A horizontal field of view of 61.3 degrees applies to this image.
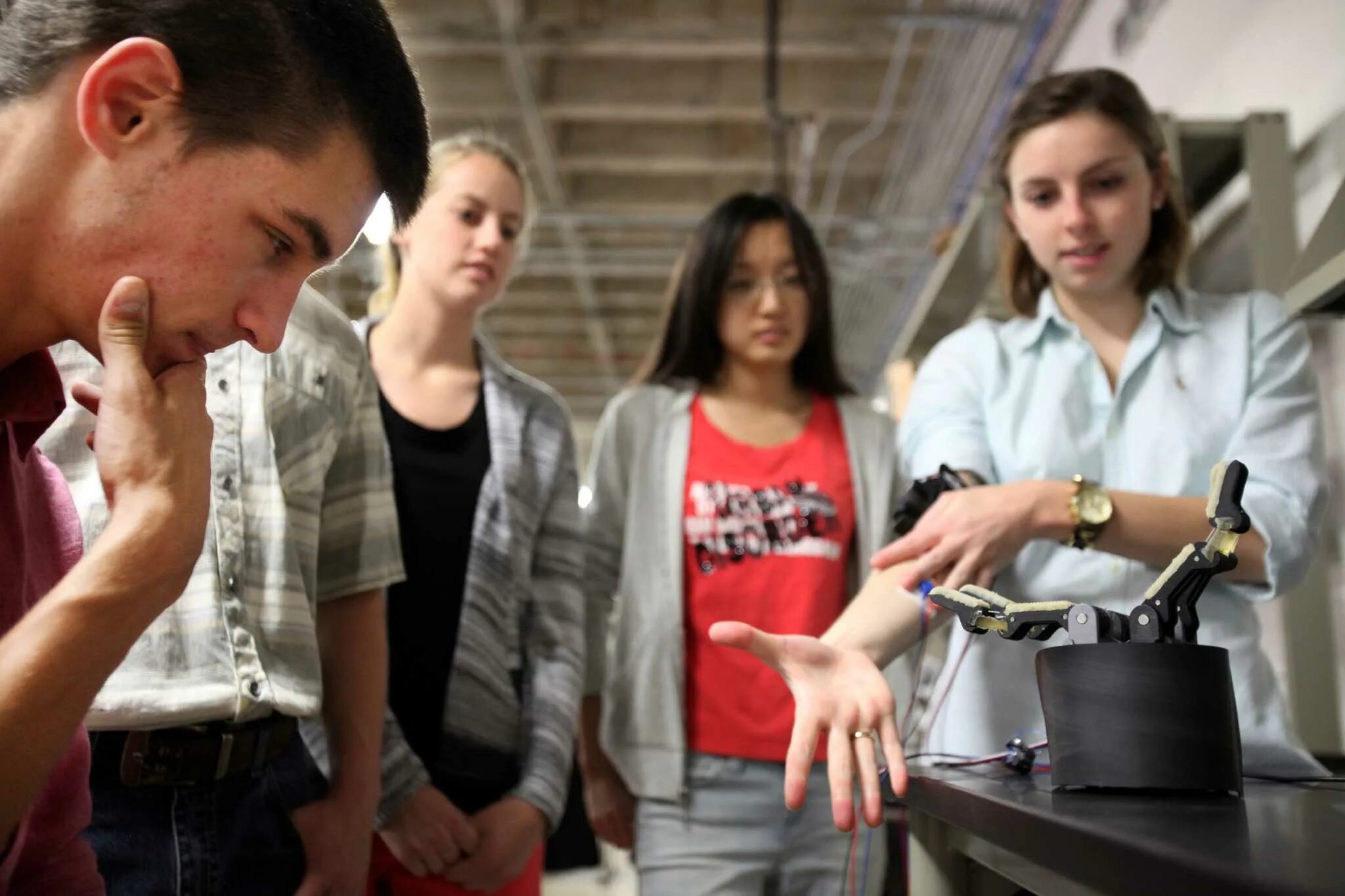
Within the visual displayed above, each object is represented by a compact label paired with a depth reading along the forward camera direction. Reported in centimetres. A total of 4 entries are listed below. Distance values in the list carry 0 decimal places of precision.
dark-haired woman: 154
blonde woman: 142
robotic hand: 79
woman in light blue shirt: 113
